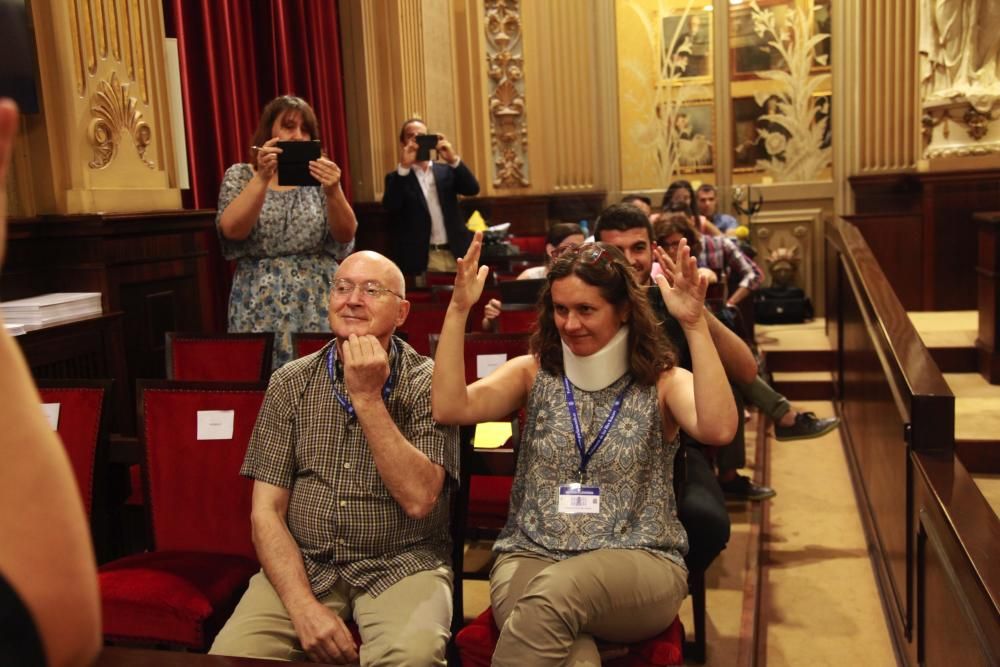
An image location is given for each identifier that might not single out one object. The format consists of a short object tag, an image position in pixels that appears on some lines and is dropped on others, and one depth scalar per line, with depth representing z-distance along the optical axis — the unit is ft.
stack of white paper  10.66
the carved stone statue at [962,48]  22.65
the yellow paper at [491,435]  9.41
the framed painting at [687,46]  29.84
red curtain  16.11
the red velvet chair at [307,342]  9.82
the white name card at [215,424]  8.03
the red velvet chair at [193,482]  7.89
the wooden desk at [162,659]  4.63
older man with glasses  6.56
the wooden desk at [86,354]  10.67
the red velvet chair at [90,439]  8.19
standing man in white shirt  18.60
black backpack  26.35
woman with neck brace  6.42
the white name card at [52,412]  8.28
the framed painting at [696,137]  30.22
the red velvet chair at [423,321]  12.66
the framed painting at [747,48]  29.40
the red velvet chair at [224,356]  10.25
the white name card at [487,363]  9.82
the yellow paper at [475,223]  21.50
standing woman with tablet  11.12
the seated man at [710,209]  24.49
